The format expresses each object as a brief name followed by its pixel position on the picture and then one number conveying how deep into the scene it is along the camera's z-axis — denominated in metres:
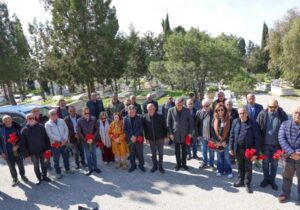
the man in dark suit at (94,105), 9.04
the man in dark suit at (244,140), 5.39
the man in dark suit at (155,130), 6.78
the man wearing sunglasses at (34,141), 6.38
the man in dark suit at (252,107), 6.71
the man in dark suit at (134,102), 8.59
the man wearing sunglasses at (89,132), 6.96
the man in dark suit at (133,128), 6.86
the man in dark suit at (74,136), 7.42
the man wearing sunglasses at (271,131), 5.36
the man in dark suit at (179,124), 6.71
